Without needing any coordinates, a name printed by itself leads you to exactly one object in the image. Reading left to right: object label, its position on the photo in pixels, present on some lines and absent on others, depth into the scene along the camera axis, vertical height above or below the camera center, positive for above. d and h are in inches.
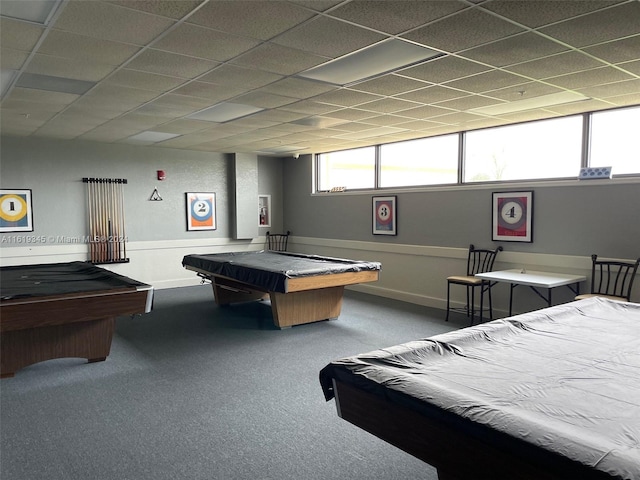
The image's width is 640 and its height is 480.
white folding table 174.7 -29.7
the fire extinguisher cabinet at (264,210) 348.2 -4.0
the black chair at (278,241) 350.9 -27.6
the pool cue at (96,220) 274.1 -8.7
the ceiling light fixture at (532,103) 165.9 +38.1
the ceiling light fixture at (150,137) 247.1 +37.7
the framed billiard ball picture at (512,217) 208.8 -5.9
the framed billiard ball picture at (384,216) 270.5 -6.9
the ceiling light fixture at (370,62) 120.5 +40.0
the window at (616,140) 181.5 +25.2
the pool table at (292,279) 181.6 -30.9
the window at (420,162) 247.0 +23.9
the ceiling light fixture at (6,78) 138.4 +39.4
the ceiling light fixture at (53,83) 145.2 +39.5
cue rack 273.6 -8.7
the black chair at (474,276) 209.4 -34.0
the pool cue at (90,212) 273.0 -4.0
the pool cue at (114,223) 280.1 -10.7
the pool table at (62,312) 129.3 -31.1
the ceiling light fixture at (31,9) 93.3 +40.4
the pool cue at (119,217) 282.2 -7.2
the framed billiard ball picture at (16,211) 246.4 -3.0
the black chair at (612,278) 175.6 -29.2
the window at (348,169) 295.0 +23.8
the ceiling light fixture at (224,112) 186.3 +39.1
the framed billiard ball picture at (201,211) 312.0 -4.2
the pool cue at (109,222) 278.4 -10.4
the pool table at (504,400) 46.7 -24.5
